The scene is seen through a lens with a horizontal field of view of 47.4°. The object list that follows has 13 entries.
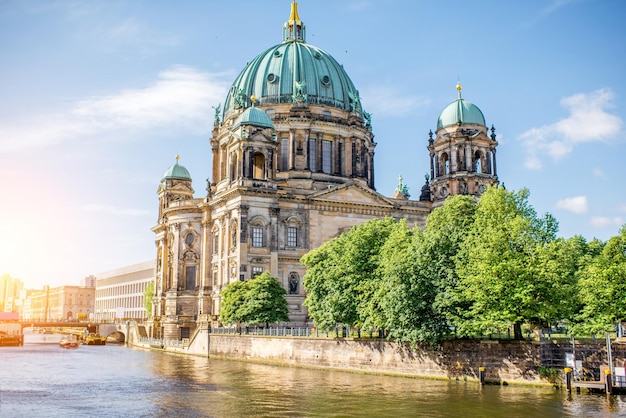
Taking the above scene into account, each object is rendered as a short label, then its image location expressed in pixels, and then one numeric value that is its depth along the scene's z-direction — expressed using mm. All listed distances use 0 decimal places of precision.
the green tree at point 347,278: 60750
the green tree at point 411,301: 50969
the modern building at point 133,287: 171875
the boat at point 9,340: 119000
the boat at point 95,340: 125062
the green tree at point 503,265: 47281
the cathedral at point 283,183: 88438
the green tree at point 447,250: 50312
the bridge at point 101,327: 134125
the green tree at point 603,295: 51031
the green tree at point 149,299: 137500
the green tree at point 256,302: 76875
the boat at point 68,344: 115875
